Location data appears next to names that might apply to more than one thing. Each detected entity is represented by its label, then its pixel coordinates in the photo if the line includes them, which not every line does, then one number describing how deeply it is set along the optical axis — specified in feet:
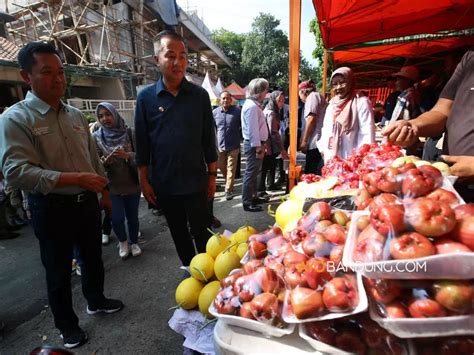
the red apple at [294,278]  2.85
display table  2.82
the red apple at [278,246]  3.54
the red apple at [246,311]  2.96
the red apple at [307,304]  2.63
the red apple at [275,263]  3.21
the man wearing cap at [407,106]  13.62
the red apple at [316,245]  3.09
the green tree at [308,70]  125.82
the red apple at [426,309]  2.21
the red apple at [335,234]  3.14
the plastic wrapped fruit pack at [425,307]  2.16
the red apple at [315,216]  3.67
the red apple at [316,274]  2.78
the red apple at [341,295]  2.51
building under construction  41.27
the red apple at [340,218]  3.63
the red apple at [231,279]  3.52
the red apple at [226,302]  3.12
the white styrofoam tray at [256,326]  2.83
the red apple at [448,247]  2.20
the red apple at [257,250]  3.94
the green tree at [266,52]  101.30
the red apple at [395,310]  2.31
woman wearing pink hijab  9.12
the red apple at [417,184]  2.85
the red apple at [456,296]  2.13
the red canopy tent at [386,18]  13.00
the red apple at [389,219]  2.47
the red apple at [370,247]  2.41
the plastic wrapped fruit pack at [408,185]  2.84
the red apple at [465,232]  2.30
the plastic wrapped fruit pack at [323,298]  2.52
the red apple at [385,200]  2.79
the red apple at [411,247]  2.24
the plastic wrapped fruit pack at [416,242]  2.18
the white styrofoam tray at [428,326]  2.19
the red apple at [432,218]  2.36
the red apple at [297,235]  3.59
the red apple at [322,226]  3.40
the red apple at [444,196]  2.72
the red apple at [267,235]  4.14
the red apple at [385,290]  2.39
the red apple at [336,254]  2.88
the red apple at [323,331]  2.68
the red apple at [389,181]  3.10
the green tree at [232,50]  109.19
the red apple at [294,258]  3.07
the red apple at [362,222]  2.89
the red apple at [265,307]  2.83
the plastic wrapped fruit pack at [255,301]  2.86
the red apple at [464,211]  2.44
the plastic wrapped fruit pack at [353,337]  2.54
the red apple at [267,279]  3.07
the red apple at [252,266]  3.45
